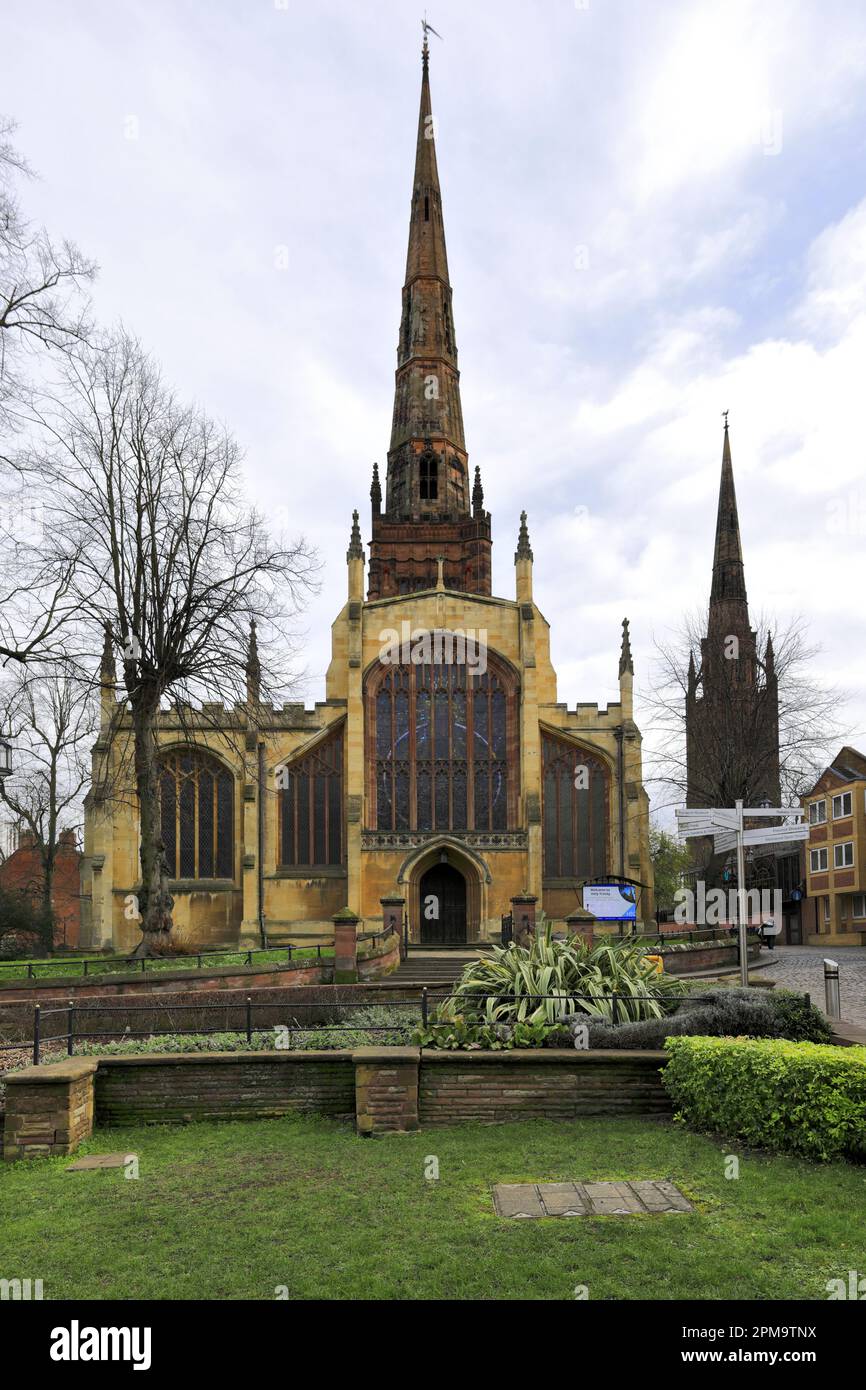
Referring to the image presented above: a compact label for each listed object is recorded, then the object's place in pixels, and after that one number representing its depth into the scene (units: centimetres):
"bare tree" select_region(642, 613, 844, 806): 3291
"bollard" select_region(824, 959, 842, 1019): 1341
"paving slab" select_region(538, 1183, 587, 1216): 703
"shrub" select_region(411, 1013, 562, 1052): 1052
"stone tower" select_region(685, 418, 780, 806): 3312
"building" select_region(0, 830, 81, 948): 5200
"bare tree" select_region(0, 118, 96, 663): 1681
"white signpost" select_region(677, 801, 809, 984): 1440
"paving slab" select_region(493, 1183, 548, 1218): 705
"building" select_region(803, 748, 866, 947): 4597
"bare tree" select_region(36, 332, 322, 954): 2395
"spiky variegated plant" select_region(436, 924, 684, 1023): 1121
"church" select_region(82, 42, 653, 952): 3525
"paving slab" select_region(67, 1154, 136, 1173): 864
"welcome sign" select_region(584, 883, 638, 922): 2323
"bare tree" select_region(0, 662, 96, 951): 3908
